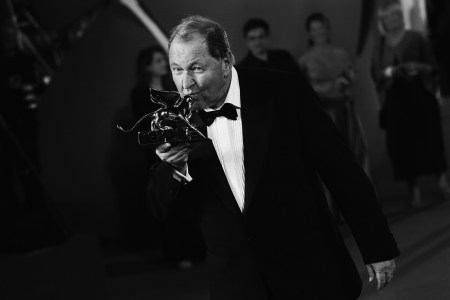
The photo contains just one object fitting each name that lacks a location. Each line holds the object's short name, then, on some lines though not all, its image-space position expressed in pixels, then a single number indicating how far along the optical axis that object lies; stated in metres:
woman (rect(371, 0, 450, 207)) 9.92
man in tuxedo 3.25
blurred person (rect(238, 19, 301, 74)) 8.65
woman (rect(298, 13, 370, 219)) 9.27
